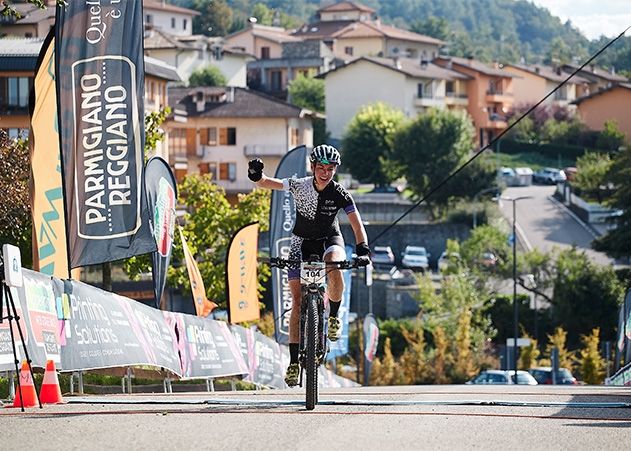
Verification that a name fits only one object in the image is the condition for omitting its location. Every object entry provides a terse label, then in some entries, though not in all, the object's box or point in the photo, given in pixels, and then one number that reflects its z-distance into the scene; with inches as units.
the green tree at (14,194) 1298.0
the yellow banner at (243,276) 1307.8
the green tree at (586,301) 3265.3
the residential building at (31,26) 4377.5
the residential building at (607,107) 5851.4
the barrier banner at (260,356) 1207.6
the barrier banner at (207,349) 1014.4
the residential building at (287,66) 6924.2
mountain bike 570.6
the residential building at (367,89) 5787.4
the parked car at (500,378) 2242.9
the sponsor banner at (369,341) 2042.3
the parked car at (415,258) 4101.9
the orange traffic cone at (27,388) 607.5
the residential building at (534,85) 7006.4
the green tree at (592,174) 4052.4
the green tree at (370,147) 5137.8
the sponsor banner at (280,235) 1364.4
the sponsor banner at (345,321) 1461.6
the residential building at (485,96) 6496.1
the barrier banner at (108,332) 740.0
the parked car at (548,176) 5472.4
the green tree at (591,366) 2406.5
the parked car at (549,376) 2372.0
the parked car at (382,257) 4146.2
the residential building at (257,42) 7524.6
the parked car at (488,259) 3752.5
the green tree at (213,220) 2197.3
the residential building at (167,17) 7495.1
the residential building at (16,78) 2935.5
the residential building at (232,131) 4559.5
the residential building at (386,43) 7726.4
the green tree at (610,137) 5641.2
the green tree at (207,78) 5885.8
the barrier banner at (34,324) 670.5
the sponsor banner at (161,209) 1055.6
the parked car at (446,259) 3786.9
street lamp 2277.4
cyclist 578.2
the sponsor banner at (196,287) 1258.0
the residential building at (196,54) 5807.1
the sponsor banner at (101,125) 760.3
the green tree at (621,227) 3225.9
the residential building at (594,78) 7283.5
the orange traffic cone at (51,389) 616.7
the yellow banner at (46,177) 853.8
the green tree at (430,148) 4896.7
